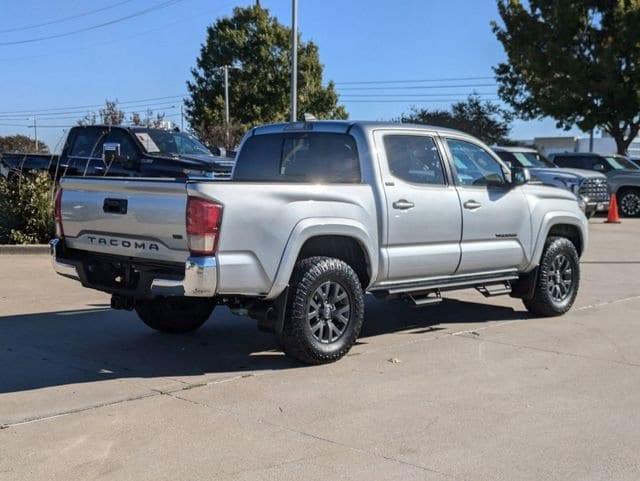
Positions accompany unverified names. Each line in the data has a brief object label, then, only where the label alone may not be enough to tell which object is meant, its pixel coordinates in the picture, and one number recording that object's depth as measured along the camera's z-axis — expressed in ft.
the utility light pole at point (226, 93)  124.77
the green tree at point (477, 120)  172.65
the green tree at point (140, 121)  85.66
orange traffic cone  69.77
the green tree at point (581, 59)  97.30
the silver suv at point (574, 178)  63.62
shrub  41.32
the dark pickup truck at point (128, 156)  43.83
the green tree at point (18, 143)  160.25
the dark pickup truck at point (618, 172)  75.51
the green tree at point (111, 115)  83.51
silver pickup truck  18.36
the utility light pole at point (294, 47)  76.84
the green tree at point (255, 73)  131.54
